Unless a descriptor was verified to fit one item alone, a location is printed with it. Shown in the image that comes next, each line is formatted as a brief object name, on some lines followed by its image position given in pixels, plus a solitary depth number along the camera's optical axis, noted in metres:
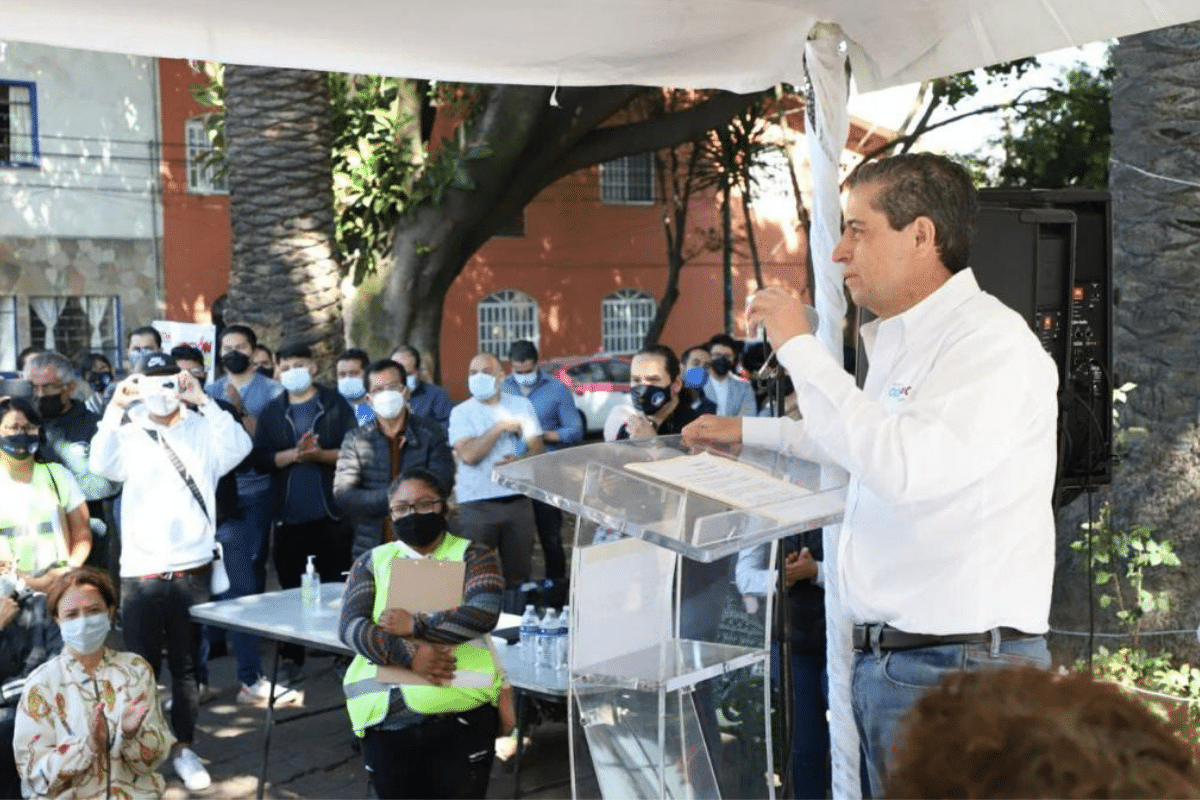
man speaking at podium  2.81
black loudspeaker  4.88
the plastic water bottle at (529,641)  6.33
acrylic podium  3.10
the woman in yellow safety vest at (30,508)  6.90
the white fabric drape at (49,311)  26.80
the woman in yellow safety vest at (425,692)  5.07
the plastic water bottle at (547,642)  6.25
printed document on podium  2.99
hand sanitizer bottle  7.32
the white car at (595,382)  26.77
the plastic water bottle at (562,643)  6.23
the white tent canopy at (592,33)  4.30
